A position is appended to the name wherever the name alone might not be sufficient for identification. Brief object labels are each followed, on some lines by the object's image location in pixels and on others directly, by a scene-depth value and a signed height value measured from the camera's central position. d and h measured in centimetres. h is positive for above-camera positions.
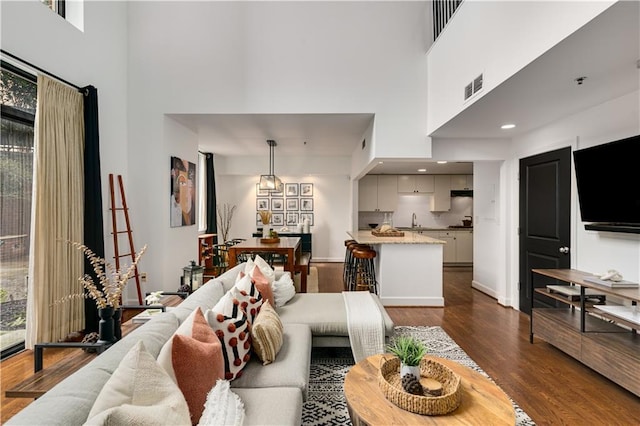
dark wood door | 355 +0
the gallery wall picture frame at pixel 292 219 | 862 -8
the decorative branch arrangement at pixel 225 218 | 834 -6
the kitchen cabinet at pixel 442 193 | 816 +58
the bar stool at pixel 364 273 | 467 -87
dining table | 439 -46
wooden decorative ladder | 387 -15
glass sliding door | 279 +18
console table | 227 -96
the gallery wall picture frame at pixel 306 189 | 860 +72
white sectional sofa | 94 -83
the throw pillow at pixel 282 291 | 295 -70
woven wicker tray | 139 -81
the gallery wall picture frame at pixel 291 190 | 861 +69
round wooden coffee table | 136 -86
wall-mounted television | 262 +27
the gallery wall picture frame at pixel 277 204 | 863 +32
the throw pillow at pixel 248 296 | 199 -53
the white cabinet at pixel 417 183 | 818 +82
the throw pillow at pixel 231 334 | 164 -62
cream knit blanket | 255 -94
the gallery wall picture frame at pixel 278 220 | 866 -11
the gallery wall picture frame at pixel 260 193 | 862 +61
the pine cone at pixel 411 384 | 149 -79
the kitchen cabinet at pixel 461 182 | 805 +86
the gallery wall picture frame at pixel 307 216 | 855 +0
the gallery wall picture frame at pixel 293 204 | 860 +32
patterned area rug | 203 -125
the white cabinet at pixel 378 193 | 824 +59
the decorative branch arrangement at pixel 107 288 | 179 -41
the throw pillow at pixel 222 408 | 118 -73
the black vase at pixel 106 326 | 182 -63
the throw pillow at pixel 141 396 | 88 -53
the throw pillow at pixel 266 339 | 186 -73
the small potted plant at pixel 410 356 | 154 -67
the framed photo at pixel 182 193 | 446 +33
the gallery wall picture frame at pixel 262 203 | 863 +34
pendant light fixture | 637 +69
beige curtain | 296 +2
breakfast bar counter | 447 -80
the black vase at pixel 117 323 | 189 -64
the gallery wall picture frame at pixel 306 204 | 859 +32
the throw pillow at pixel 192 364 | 121 -58
